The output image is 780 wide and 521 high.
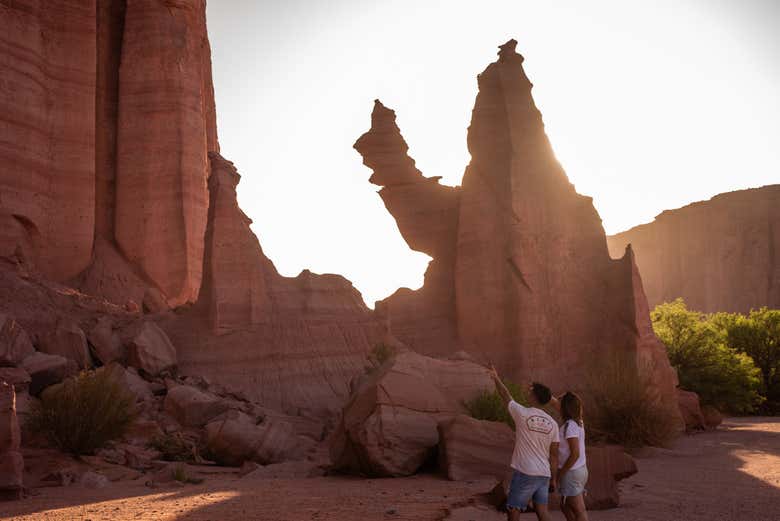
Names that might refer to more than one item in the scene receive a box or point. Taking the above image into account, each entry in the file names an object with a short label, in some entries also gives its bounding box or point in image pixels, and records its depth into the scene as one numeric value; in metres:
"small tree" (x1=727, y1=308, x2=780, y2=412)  30.53
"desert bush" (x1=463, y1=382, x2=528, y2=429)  13.23
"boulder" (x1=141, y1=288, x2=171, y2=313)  22.38
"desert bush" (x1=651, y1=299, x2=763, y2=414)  26.67
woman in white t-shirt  6.78
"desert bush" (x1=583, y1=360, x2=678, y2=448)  16.67
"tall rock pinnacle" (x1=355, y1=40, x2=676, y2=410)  23.94
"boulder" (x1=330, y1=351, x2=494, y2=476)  11.07
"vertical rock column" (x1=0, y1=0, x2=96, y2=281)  22.17
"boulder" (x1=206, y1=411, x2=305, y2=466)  13.27
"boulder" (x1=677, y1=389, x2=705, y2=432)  22.62
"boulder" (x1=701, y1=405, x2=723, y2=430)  23.36
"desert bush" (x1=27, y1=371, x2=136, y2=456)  11.99
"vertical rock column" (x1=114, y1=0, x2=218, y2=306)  27.53
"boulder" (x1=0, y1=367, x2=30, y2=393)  12.47
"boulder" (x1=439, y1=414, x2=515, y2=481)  10.75
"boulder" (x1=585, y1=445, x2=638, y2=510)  9.27
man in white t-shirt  6.70
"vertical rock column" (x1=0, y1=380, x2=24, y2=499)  8.83
